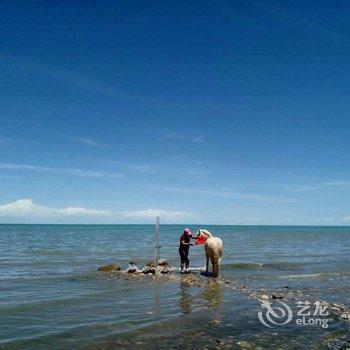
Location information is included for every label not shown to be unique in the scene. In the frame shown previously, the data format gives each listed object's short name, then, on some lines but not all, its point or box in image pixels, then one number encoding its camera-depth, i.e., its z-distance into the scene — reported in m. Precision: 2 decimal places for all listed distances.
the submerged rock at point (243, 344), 10.50
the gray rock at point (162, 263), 27.51
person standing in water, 24.62
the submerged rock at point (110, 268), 26.45
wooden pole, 25.86
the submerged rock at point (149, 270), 24.36
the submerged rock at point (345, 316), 13.16
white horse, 22.89
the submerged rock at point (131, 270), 24.80
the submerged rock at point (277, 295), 16.58
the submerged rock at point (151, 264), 27.11
